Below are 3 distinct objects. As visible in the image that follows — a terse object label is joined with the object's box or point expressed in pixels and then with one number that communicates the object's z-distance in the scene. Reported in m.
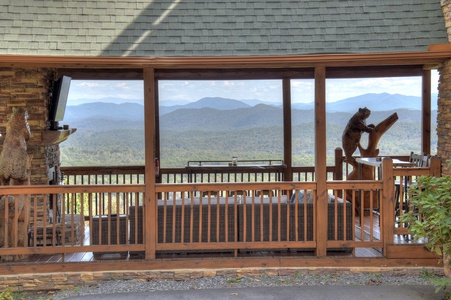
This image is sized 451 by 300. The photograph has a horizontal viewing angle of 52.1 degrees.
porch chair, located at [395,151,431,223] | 7.62
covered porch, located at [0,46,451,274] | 5.94
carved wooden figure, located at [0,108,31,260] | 5.96
